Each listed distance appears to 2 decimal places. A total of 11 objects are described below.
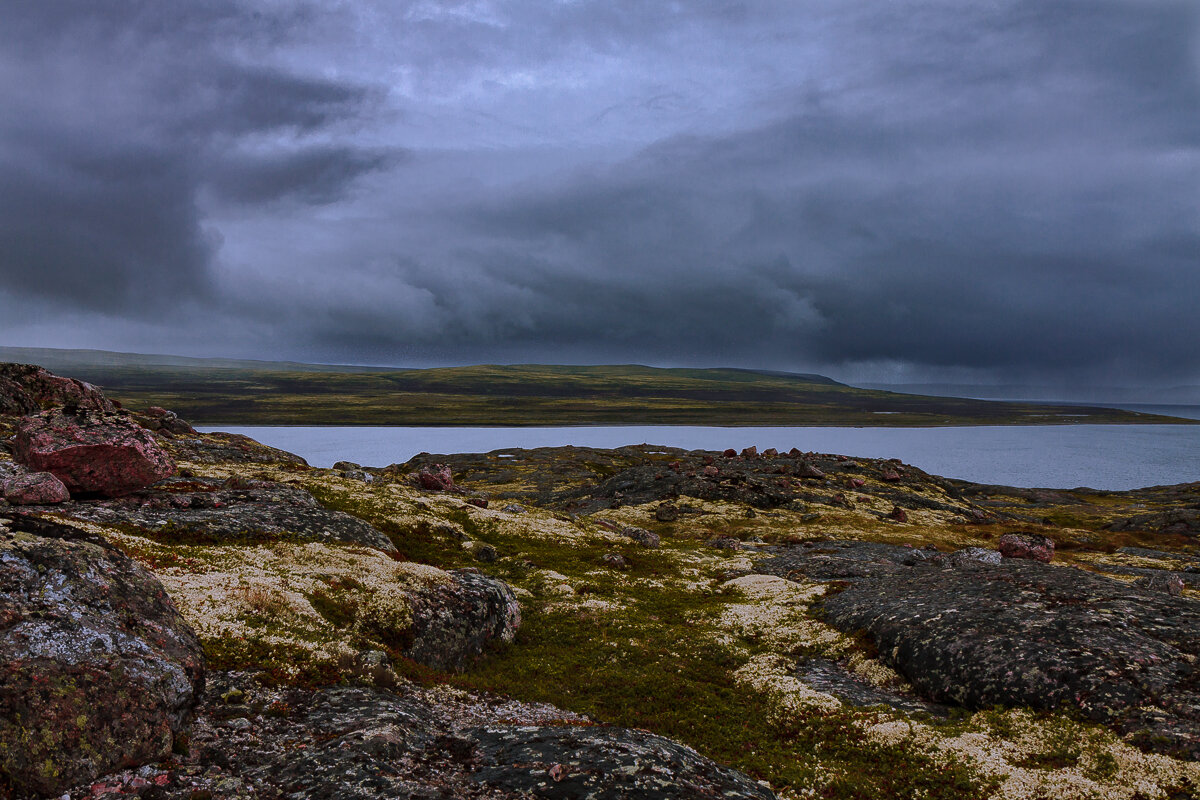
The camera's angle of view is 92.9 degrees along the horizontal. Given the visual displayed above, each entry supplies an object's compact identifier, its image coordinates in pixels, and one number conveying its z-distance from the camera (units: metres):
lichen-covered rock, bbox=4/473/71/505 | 23.50
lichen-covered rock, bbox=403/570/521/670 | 20.67
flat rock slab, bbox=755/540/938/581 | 36.78
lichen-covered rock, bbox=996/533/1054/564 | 45.19
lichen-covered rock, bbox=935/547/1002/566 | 38.41
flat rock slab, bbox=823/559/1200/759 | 15.88
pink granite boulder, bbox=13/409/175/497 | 26.89
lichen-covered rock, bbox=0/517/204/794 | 8.88
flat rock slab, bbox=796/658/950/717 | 18.56
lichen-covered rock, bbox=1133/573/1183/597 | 29.42
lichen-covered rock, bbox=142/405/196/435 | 61.72
